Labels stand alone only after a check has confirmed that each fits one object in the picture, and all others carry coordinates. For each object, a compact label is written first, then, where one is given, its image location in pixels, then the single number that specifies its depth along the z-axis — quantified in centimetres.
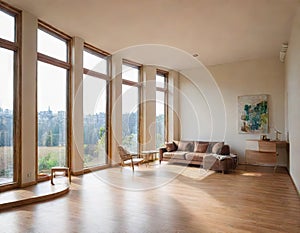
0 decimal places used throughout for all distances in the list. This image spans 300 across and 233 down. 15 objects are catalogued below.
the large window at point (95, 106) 693
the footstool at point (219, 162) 685
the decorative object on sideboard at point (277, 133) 774
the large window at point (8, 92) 480
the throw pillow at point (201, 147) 826
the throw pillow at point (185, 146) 867
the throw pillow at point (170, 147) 861
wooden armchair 687
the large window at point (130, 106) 819
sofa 699
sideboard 695
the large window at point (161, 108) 953
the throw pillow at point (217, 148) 784
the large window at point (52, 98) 567
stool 515
